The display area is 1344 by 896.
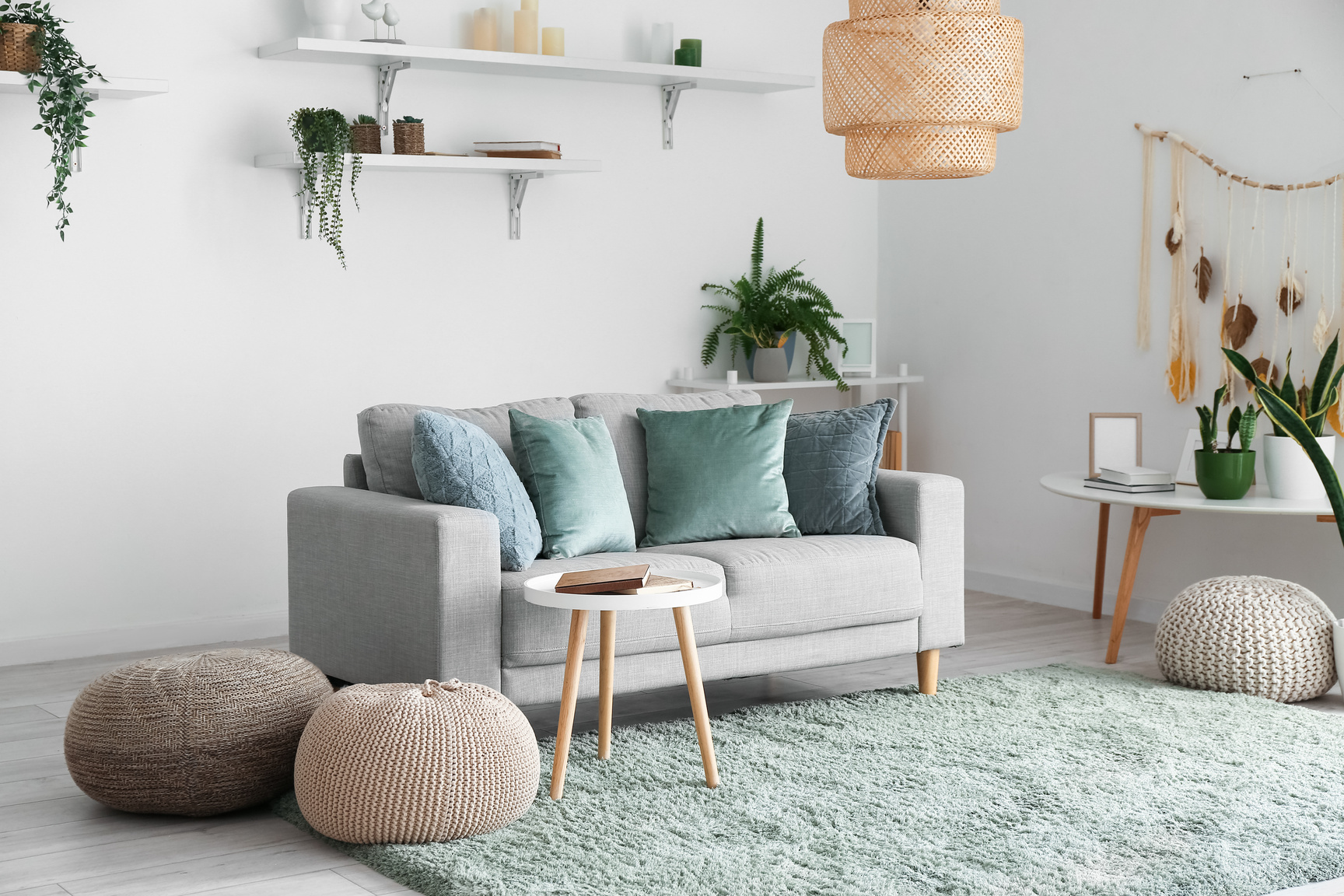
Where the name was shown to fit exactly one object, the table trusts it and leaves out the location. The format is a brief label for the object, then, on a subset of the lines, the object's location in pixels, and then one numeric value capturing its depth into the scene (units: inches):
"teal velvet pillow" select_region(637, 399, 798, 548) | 150.6
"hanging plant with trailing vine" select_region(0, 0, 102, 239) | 157.2
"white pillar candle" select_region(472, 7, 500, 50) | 191.9
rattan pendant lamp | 121.6
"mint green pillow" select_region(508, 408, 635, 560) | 140.4
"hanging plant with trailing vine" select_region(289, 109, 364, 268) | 175.9
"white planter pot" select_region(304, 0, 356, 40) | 179.2
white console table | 214.2
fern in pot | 216.2
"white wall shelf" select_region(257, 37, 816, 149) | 179.8
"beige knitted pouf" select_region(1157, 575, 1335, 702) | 148.2
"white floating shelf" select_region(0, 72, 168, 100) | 160.4
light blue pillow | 130.7
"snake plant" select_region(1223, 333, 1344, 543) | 144.9
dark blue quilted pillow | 153.8
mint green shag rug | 98.0
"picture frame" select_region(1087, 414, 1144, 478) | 186.2
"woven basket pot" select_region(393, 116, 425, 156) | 184.4
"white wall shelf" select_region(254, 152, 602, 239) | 179.9
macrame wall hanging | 173.8
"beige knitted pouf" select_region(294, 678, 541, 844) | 103.4
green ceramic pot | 160.2
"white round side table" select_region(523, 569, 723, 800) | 112.6
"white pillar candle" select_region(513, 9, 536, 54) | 193.3
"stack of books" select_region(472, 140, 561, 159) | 189.9
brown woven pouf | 110.4
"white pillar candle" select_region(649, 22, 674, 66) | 207.5
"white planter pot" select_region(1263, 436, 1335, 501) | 159.9
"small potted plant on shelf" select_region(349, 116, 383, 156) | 181.0
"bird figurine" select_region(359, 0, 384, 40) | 181.2
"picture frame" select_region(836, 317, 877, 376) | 223.3
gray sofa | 124.6
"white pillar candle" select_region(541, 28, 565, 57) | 195.5
